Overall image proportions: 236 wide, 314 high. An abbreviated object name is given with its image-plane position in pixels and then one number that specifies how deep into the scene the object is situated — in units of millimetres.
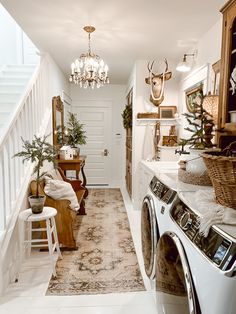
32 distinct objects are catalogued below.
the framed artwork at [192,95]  3035
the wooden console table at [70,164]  3939
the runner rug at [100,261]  2098
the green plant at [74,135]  4612
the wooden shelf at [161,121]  3960
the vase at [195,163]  1564
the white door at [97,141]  6012
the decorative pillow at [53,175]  2983
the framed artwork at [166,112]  3990
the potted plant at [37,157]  2309
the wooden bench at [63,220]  2736
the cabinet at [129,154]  4758
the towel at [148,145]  4027
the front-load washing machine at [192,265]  693
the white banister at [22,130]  2158
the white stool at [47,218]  2246
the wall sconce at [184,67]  3075
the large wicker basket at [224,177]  983
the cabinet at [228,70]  1747
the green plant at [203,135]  1676
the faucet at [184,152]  1664
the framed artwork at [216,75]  2463
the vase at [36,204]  2318
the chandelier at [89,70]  2904
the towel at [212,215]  864
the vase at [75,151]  4422
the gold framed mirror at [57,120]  3889
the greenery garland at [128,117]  4648
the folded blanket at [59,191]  2750
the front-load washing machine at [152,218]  1436
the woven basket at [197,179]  1542
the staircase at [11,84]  3803
